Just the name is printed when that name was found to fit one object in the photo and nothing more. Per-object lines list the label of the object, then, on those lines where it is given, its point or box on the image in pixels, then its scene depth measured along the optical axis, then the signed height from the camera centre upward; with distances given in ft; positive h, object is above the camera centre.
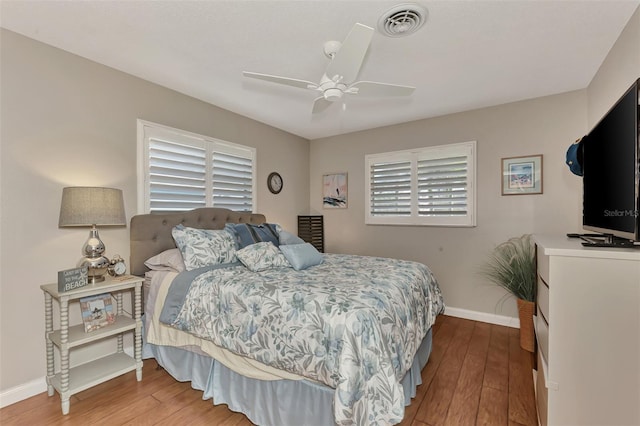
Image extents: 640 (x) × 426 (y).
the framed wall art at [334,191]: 14.69 +1.13
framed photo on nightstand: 6.82 -2.38
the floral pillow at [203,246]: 7.74 -0.95
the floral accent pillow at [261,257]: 7.67 -1.21
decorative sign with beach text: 6.28 -1.47
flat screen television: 4.00 +0.64
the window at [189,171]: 8.84 +1.43
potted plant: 8.80 -2.06
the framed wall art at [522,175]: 10.19 +1.35
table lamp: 6.55 -0.04
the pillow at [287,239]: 9.03 -0.82
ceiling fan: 5.14 +2.94
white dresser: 3.88 -1.75
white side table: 6.18 -2.86
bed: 4.61 -2.20
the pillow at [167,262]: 7.79 -1.35
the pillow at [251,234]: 8.93 -0.67
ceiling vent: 5.62 +3.94
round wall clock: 13.33 +1.41
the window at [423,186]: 11.50 +1.13
